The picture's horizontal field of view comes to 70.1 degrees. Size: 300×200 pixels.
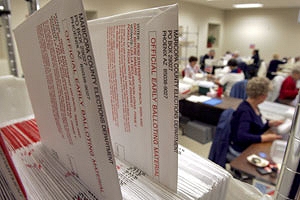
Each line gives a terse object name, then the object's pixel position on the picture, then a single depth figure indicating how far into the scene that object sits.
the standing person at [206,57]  8.06
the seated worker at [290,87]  3.60
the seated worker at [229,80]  4.16
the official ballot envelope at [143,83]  0.28
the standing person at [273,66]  6.56
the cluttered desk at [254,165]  1.38
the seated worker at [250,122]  1.99
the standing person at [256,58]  7.63
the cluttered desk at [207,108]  3.12
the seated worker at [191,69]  4.91
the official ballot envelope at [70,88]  0.25
